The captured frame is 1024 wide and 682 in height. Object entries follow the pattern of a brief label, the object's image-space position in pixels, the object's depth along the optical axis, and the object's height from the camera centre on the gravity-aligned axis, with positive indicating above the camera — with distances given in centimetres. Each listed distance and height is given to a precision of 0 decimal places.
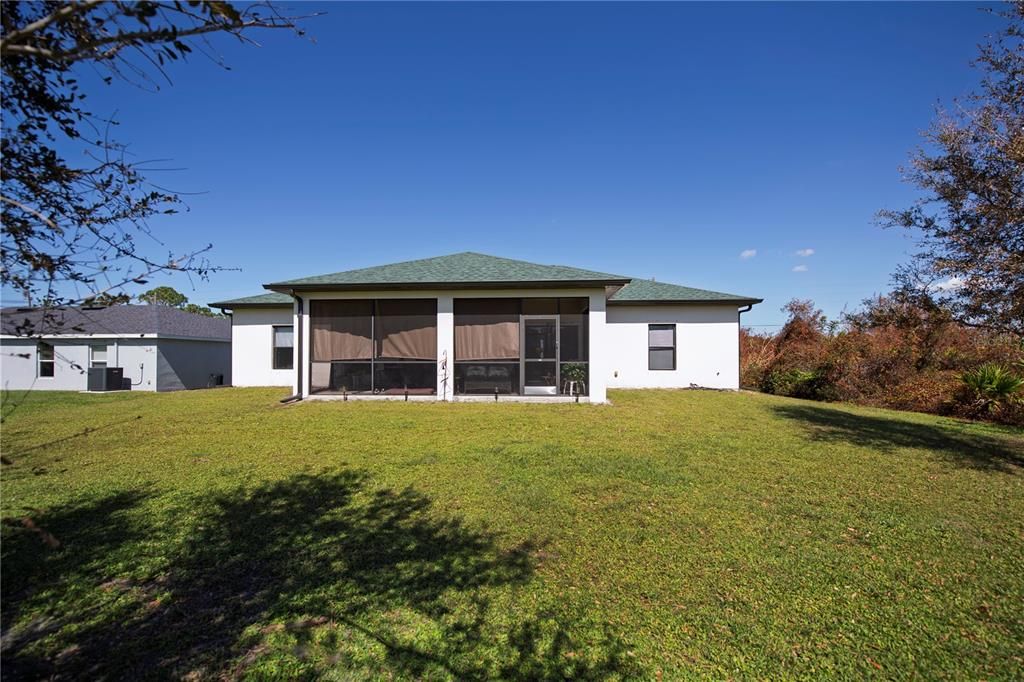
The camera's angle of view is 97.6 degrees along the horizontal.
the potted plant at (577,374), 1211 -54
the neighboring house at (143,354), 1700 -1
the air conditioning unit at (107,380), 1653 -97
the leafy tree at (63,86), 153 +105
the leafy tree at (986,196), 597 +222
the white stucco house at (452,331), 1170 +63
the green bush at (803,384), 1399 -100
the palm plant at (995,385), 1017 -71
